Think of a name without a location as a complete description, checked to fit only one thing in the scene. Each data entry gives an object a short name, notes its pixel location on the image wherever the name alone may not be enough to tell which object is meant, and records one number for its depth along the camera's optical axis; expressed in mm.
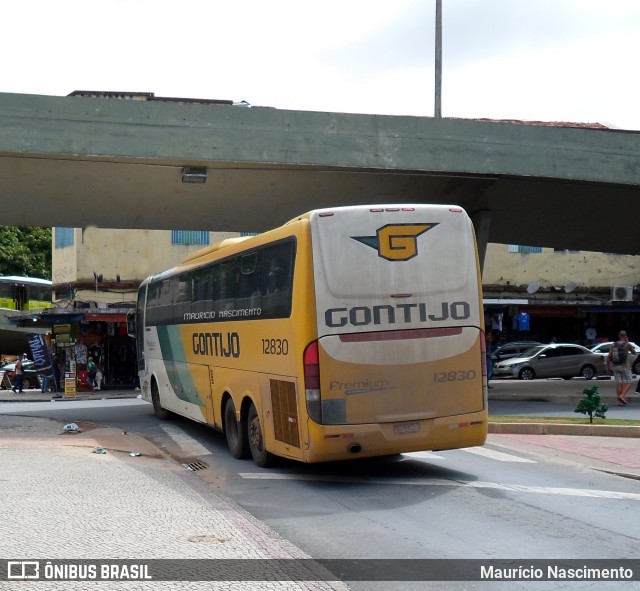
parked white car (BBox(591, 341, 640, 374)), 38438
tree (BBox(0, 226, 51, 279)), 64812
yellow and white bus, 11070
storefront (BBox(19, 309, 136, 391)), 36156
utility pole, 23172
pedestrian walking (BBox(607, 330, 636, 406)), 22188
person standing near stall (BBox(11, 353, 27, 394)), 37156
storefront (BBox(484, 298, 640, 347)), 44438
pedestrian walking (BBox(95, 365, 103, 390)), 36125
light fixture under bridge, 20188
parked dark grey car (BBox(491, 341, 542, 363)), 40719
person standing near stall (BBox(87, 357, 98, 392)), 36094
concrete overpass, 18828
